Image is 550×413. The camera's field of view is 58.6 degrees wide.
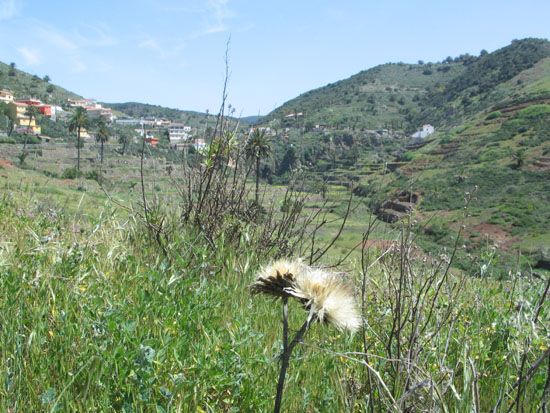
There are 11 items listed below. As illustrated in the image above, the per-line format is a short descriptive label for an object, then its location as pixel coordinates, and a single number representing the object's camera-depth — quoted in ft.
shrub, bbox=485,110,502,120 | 265.75
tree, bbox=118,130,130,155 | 237.96
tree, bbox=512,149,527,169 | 205.36
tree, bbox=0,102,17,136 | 190.37
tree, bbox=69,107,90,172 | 241.96
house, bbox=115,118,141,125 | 443.00
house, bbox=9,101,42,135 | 264.52
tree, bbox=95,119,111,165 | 247.64
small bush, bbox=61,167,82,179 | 105.73
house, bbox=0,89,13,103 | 318.12
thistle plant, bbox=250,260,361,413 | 4.09
